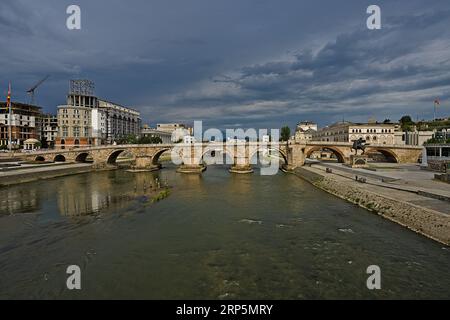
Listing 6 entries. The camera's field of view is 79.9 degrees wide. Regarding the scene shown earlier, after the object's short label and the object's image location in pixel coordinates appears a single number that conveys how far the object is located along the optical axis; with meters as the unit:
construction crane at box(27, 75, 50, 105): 136.38
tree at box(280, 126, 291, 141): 129.59
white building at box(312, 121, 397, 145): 99.38
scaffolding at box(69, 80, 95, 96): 123.65
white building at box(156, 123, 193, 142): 185.43
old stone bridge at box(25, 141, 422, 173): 64.75
